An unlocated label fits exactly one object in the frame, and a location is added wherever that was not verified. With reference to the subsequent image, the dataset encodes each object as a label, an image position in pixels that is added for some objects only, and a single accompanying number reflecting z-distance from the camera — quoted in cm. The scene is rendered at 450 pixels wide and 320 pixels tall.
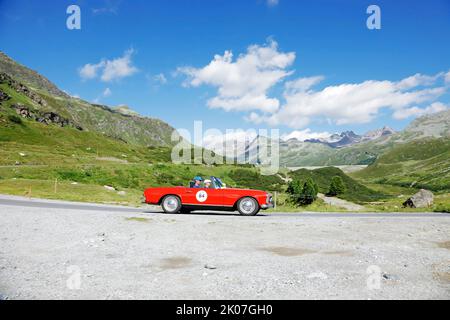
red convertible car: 1872
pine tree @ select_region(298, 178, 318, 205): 9131
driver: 1909
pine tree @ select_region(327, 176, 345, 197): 10931
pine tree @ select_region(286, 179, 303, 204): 8761
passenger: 1925
